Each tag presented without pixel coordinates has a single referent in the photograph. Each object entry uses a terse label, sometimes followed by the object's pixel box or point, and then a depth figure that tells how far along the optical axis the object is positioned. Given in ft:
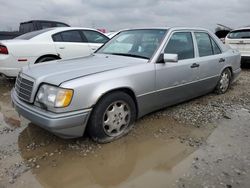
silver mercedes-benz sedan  7.29
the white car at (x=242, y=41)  21.04
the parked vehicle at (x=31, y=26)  23.81
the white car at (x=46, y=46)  14.27
